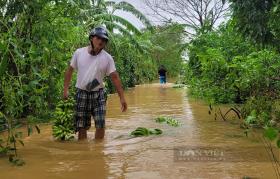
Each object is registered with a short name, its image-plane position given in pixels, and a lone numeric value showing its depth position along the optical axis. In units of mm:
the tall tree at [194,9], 33500
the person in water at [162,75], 32000
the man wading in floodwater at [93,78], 6500
